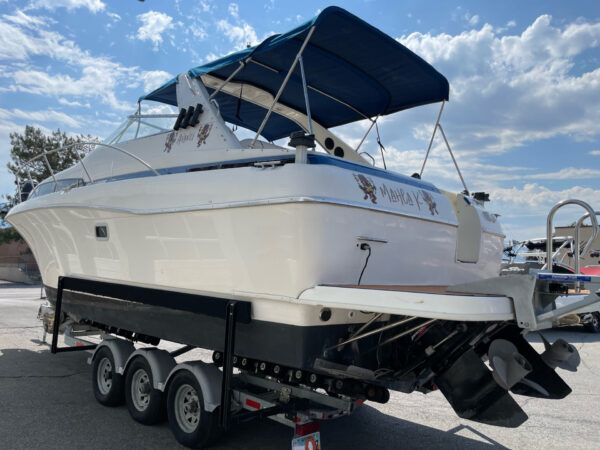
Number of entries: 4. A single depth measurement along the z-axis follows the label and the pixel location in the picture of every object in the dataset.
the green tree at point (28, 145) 26.53
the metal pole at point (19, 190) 6.75
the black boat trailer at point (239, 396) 3.46
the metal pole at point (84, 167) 5.32
